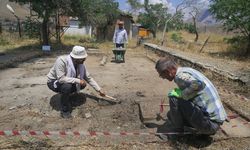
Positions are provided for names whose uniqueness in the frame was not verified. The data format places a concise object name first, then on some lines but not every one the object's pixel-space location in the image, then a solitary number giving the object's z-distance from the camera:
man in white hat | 2.91
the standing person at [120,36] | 6.91
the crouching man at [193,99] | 2.13
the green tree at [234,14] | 8.29
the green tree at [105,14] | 16.89
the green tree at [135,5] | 26.08
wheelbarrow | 6.71
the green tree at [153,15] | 23.82
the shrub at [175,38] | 14.95
